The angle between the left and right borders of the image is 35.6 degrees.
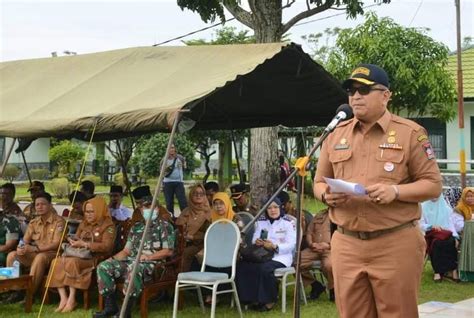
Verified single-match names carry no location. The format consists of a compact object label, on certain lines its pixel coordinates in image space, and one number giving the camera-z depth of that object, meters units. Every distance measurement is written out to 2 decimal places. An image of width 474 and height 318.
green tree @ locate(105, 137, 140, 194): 18.86
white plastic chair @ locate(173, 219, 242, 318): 6.70
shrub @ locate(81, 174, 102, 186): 27.52
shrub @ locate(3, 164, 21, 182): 28.39
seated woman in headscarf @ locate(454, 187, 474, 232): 8.76
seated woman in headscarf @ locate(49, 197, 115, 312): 7.38
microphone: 3.96
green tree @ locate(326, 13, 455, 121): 15.55
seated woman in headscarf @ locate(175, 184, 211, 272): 7.87
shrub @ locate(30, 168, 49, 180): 32.31
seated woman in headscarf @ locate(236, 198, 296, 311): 7.16
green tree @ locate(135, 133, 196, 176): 22.73
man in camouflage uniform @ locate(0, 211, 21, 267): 8.34
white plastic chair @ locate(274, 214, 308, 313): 7.14
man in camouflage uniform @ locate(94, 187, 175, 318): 6.85
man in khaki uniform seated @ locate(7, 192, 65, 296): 7.70
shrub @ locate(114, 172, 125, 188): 25.77
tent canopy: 6.44
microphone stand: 4.29
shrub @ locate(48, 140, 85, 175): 29.61
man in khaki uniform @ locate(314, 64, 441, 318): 3.48
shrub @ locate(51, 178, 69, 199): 22.77
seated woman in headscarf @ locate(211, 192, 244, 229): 7.89
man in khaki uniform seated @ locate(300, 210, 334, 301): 7.54
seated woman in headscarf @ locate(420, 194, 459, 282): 8.62
